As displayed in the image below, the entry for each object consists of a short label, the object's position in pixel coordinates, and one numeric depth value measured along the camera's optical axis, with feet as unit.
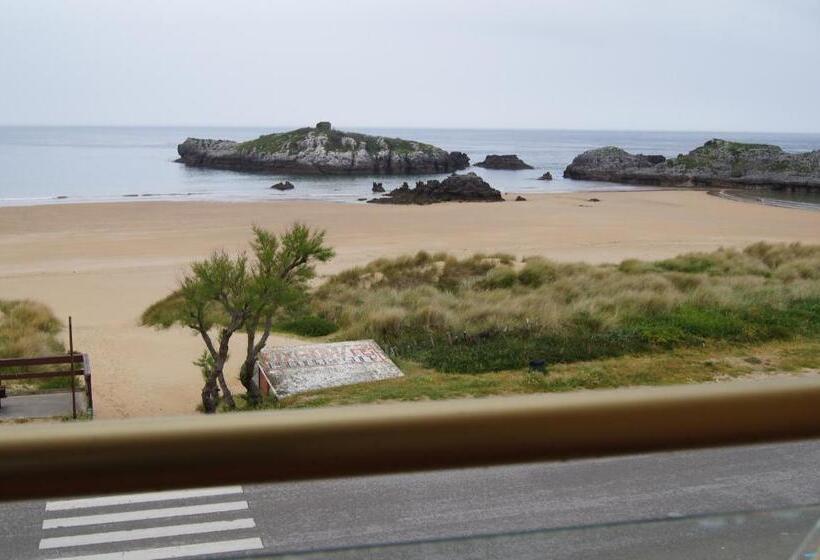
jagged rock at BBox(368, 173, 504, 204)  179.22
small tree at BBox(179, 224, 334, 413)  35.83
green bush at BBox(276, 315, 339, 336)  51.37
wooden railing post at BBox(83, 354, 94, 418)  34.06
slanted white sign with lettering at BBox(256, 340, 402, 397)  35.86
